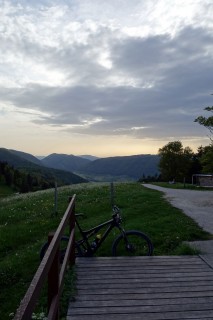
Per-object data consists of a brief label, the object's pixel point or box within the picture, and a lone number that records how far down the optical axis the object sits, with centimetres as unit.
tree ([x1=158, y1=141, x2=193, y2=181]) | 5250
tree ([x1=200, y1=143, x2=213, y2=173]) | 1615
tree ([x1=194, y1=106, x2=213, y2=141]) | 1592
